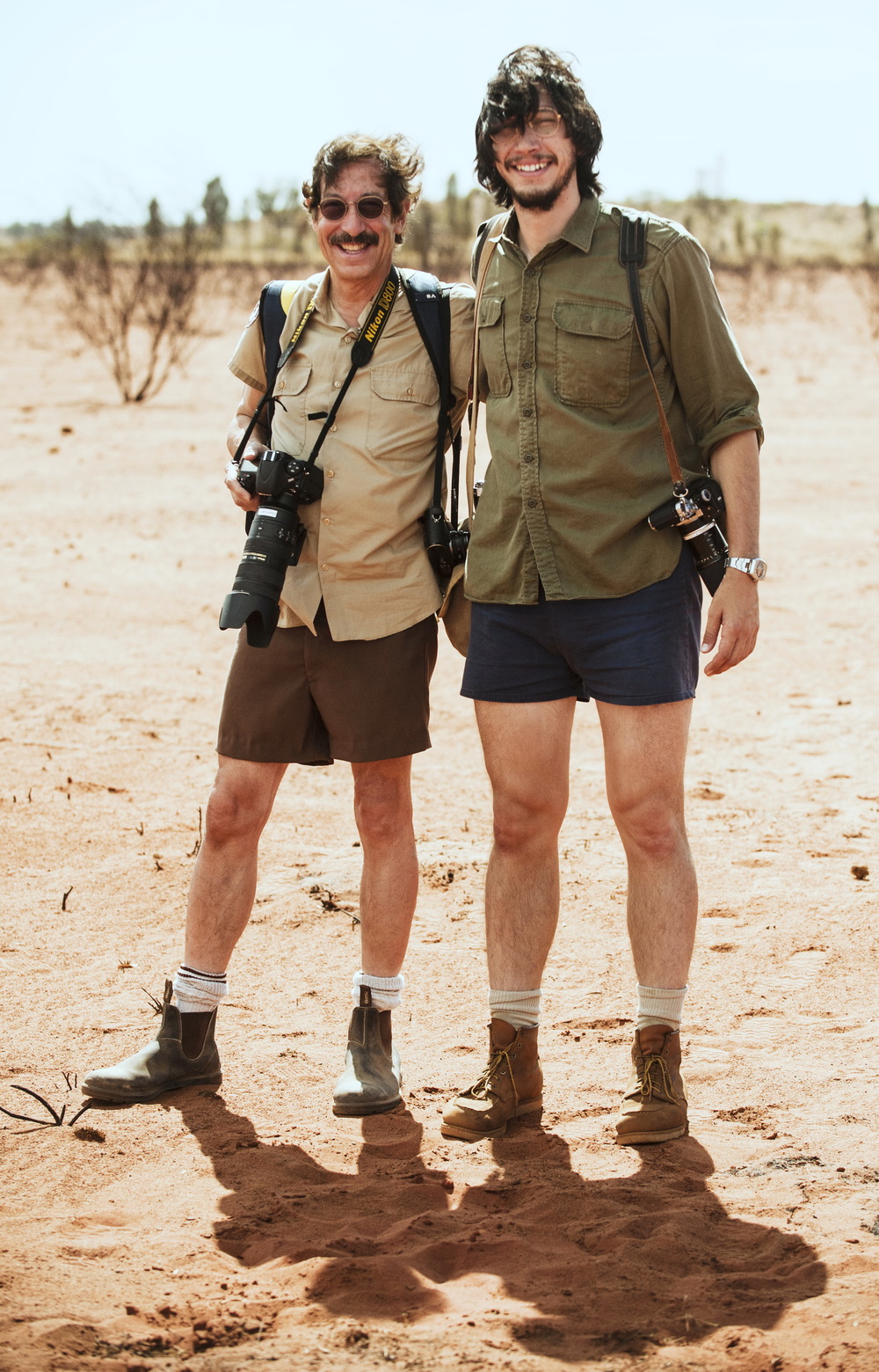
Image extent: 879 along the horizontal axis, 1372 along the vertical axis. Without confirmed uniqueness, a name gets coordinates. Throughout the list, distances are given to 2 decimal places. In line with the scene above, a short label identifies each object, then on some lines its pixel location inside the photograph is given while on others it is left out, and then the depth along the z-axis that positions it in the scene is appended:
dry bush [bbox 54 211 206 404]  32.78
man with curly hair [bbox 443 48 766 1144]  5.42
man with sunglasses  5.87
